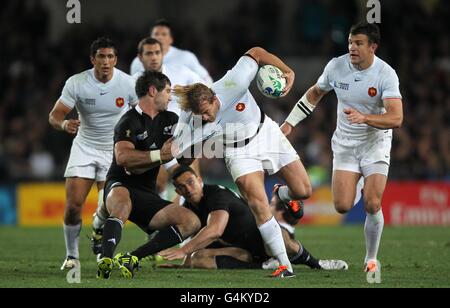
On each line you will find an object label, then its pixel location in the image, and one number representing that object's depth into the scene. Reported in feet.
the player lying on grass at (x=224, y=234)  62.69
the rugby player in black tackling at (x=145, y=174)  58.80
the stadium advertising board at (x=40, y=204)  121.08
